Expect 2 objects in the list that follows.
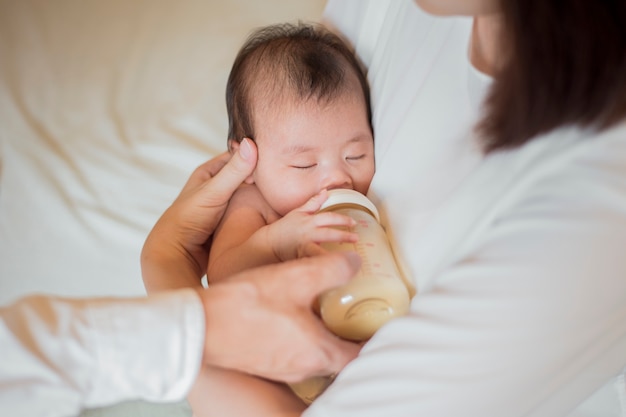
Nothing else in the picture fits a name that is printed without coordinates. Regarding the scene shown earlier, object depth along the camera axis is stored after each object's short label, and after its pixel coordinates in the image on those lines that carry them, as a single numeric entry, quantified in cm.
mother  73
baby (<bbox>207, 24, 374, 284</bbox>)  121
